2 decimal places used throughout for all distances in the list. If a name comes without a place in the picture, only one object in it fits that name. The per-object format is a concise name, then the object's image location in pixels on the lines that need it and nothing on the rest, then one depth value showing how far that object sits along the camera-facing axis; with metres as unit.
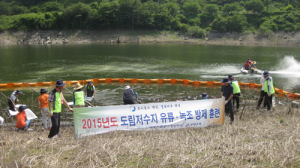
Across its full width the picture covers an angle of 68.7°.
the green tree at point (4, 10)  99.06
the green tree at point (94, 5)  93.50
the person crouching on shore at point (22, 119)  9.11
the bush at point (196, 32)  78.97
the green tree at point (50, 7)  102.75
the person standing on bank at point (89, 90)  12.70
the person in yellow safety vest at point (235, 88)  10.81
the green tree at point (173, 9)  102.31
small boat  23.47
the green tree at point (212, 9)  105.25
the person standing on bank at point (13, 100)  10.47
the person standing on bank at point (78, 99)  9.55
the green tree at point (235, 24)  80.29
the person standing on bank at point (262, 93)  11.30
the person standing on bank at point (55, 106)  7.43
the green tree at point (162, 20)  84.44
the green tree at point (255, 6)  100.94
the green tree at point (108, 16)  83.62
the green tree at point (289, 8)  101.69
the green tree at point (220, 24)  81.25
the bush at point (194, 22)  92.91
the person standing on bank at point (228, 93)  9.10
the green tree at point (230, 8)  106.00
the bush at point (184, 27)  82.98
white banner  7.63
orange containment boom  18.53
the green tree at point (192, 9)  107.00
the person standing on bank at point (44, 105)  9.26
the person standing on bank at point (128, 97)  9.74
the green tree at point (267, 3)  111.98
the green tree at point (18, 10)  101.88
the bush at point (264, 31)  75.38
